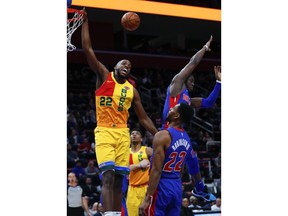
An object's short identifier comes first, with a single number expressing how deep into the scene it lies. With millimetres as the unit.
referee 10891
